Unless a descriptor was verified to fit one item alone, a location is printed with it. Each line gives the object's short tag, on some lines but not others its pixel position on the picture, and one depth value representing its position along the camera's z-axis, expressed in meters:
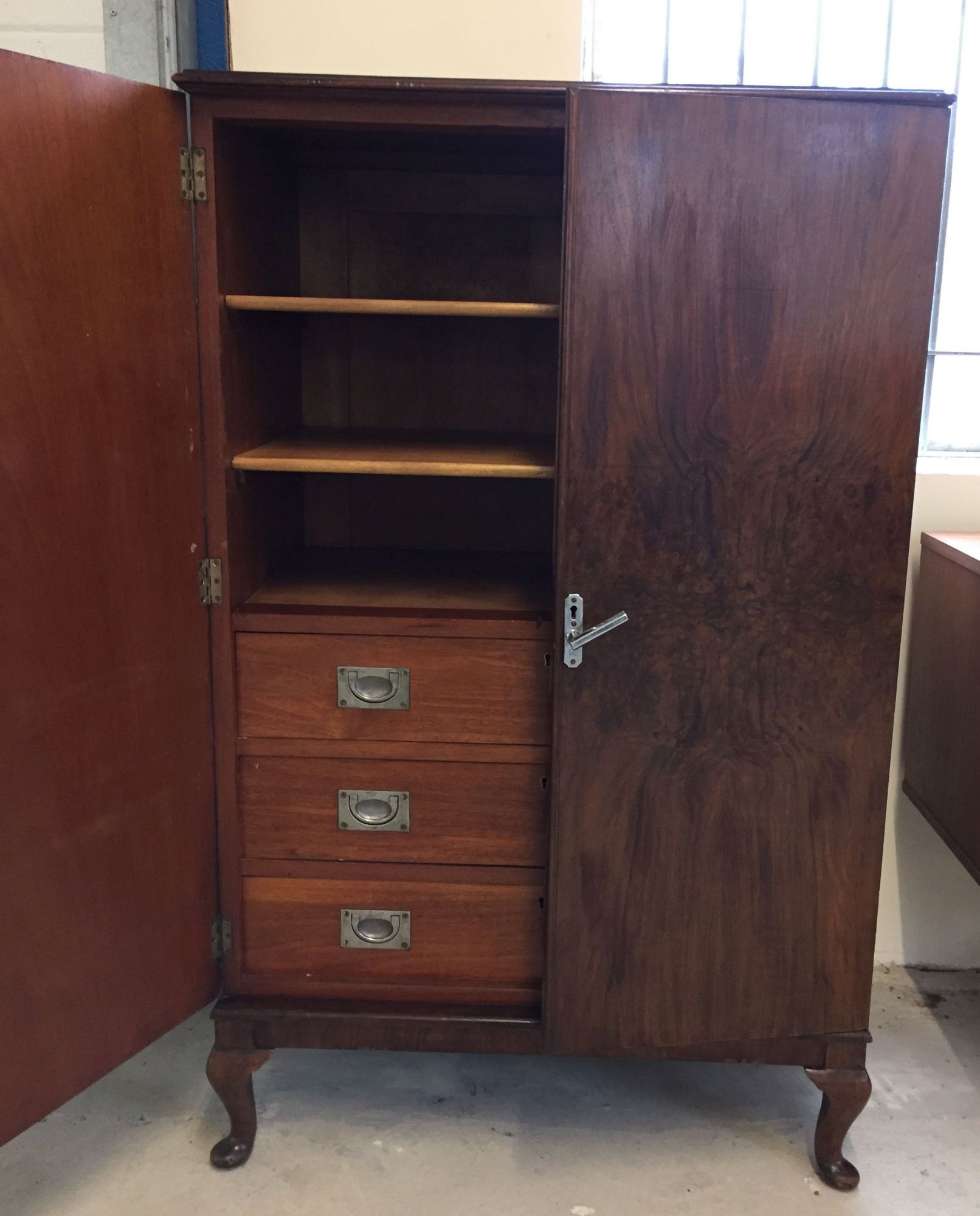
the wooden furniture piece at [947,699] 2.00
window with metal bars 2.20
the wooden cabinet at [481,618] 1.48
